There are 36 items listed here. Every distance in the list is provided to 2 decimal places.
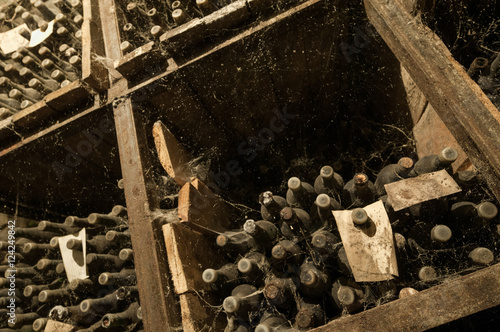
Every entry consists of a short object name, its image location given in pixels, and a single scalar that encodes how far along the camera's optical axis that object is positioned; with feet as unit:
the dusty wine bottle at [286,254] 3.26
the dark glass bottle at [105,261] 4.31
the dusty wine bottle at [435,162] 3.02
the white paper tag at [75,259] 4.08
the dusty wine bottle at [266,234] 3.84
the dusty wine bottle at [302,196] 4.07
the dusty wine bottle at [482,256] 2.71
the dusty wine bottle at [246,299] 3.34
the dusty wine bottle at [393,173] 3.37
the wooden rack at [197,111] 2.22
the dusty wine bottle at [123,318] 3.80
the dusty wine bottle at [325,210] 3.42
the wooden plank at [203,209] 3.45
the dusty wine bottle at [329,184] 3.73
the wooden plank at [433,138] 3.63
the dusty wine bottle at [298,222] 3.50
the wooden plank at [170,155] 3.80
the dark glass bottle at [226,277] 3.61
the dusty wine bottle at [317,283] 3.22
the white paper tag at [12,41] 5.56
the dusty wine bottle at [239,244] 3.86
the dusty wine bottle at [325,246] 3.21
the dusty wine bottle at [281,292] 2.99
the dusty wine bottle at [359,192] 3.50
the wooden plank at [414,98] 4.21
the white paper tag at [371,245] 2.58
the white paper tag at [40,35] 5.28
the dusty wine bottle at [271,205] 3.79
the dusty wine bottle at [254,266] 3.26
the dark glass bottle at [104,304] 3.91
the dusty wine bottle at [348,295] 2.89
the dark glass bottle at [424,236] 3.14
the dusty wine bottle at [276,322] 3.13
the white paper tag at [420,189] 2.68
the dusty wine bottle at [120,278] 3.89
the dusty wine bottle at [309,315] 2.79
